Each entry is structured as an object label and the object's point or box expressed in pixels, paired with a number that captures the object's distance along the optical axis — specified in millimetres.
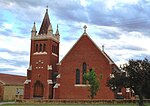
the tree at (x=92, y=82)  54906
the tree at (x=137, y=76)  36094
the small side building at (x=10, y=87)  73938
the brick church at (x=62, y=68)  64312
